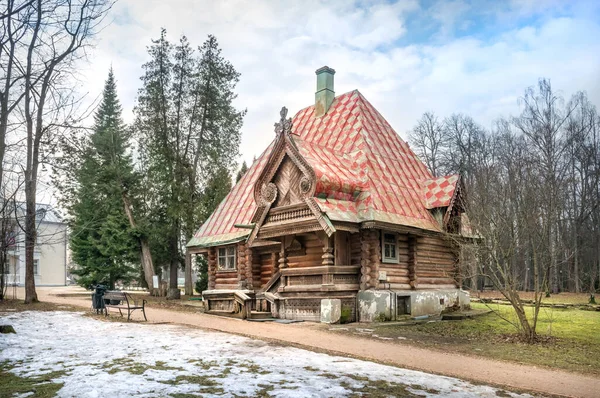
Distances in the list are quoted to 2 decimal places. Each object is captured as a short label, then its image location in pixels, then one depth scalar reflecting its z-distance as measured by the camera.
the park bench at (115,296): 15.69
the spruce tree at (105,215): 30.91
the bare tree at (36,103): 10.59
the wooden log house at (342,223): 16.81
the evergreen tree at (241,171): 35.25
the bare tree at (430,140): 44.34
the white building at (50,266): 54.00
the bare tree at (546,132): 34.66
